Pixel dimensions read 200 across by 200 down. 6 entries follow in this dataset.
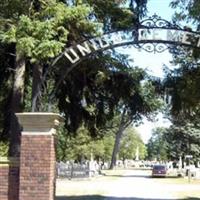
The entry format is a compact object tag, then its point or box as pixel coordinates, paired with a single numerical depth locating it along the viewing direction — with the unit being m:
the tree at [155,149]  118.60
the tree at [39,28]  12.60
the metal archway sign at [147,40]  12.56
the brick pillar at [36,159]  11.56
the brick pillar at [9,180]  11.91
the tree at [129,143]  99.41
